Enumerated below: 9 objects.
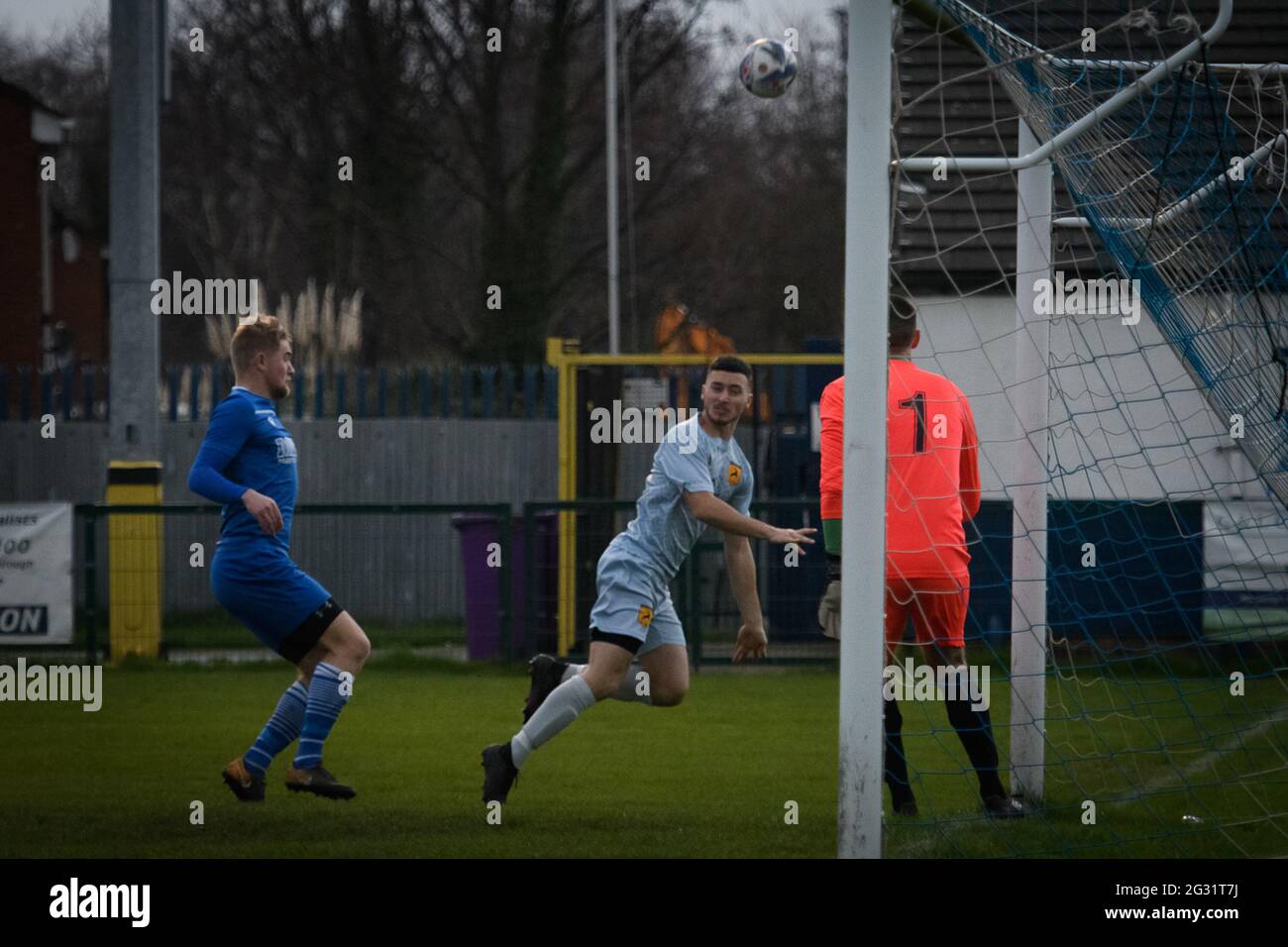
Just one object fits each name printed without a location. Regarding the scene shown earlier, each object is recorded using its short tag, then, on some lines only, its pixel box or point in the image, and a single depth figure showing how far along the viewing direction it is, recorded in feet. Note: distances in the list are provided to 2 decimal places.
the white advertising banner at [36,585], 82.43
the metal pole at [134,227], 87.25
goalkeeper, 43.83
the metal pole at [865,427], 34.68
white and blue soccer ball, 39.47
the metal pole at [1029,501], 46.44
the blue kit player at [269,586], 44.29
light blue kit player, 43.75
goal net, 42.32
